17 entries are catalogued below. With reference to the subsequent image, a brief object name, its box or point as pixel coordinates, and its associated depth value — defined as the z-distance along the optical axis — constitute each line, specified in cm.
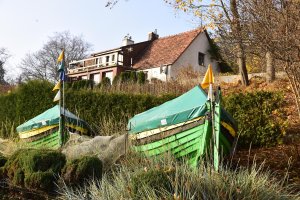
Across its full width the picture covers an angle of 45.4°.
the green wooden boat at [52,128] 1012
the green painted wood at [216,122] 552
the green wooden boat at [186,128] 634
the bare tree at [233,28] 539
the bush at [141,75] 2649
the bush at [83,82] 2566
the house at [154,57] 3405
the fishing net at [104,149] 703
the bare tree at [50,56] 5422
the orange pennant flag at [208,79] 596
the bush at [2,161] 707
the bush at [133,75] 2683
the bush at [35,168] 583
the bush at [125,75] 2763
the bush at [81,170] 578
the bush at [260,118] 937
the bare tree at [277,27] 479
